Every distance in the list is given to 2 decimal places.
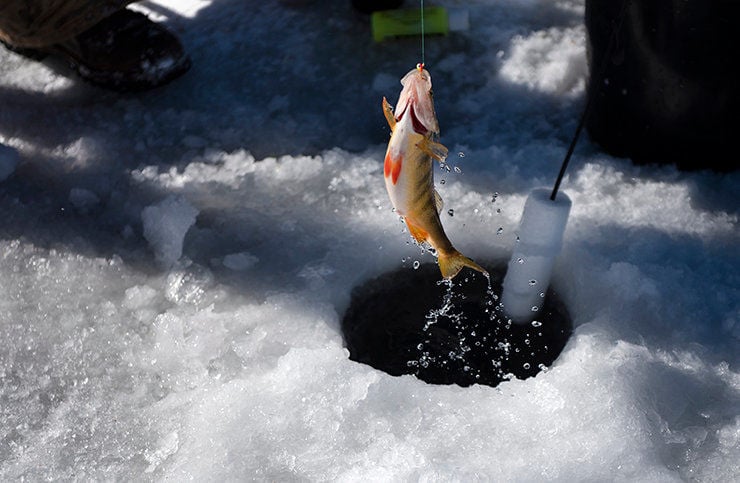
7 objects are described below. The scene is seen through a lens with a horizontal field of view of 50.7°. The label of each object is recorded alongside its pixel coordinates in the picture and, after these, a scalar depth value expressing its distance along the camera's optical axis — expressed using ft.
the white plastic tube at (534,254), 5.70
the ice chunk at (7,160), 8.09
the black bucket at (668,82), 6.57
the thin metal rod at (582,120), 5.38
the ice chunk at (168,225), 6.98
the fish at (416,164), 4.11
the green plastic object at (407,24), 9.64
